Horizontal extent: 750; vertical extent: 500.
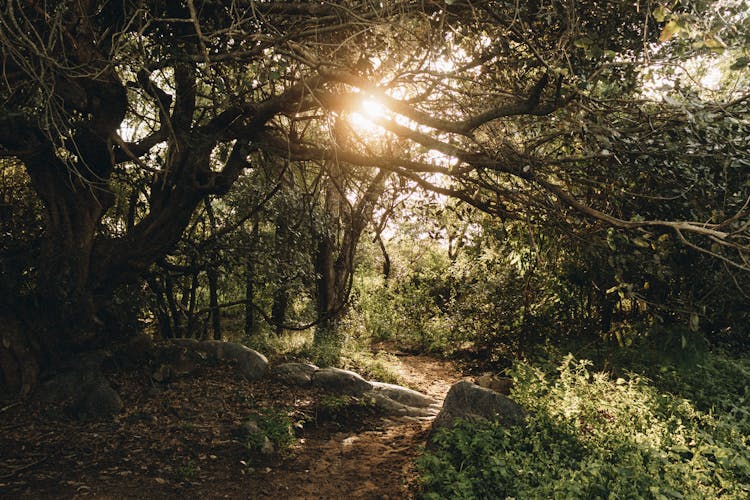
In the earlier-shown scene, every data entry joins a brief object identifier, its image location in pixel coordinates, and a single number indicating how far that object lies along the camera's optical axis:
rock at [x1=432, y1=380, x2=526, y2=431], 5.73
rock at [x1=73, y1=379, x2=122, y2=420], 5.97
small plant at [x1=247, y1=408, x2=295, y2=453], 5.72
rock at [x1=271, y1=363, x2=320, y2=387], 8.23
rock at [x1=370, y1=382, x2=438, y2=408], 8.14
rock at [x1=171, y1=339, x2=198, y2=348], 8.00
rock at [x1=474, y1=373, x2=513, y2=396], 8.54
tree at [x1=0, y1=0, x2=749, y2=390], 4.49
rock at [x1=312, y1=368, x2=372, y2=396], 8.16
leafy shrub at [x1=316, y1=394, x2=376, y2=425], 7.17
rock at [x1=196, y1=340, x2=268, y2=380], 8.09
